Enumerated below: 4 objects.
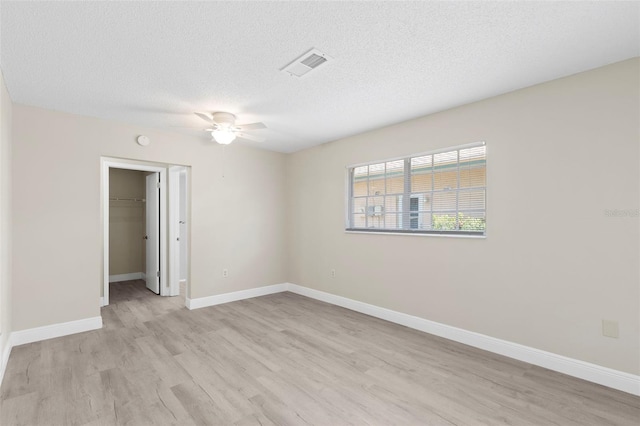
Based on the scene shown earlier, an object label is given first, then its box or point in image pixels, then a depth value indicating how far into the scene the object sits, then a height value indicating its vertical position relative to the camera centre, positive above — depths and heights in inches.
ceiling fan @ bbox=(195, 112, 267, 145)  136.6 +38.3
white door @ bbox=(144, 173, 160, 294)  212.7 -15.1
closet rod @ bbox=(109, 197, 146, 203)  248.4 +11.7
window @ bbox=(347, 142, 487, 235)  131.1 +9.0
